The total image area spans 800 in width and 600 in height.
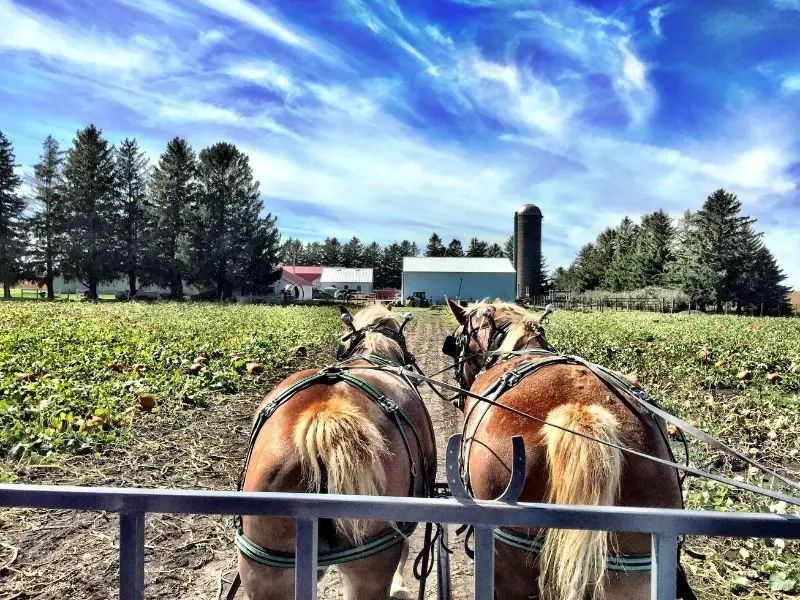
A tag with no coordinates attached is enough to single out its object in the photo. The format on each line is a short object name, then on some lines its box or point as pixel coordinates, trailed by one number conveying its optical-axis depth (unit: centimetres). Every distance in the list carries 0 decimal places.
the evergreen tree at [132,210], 4788
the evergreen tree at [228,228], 4703
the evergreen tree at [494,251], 10239
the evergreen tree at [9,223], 4322
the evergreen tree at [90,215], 4578
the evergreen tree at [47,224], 4578
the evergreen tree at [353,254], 10212
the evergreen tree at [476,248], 9950
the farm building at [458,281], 5706
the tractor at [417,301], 4966
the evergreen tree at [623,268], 5851
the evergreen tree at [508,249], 10456
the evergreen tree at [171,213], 4803
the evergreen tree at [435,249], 9938
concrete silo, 6519
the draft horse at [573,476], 209
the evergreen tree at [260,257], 4772
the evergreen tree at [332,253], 10794
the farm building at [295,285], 6956
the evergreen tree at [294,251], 12281
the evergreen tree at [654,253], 5603
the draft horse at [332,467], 220
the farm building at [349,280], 8031
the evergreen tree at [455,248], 9986
